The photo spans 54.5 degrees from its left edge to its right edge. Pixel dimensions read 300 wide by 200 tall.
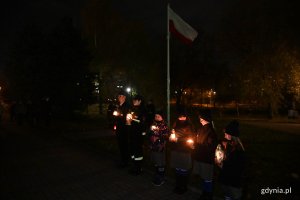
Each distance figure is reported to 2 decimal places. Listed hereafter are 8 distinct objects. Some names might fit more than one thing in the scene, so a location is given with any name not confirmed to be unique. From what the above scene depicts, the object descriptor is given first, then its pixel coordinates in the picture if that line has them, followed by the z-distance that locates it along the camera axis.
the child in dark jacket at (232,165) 5.25
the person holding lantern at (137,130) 8.09
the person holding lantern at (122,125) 8.63
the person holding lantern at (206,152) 6.14
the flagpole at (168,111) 10.18
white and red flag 10.49
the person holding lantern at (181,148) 6.67
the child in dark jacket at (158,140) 7.23
